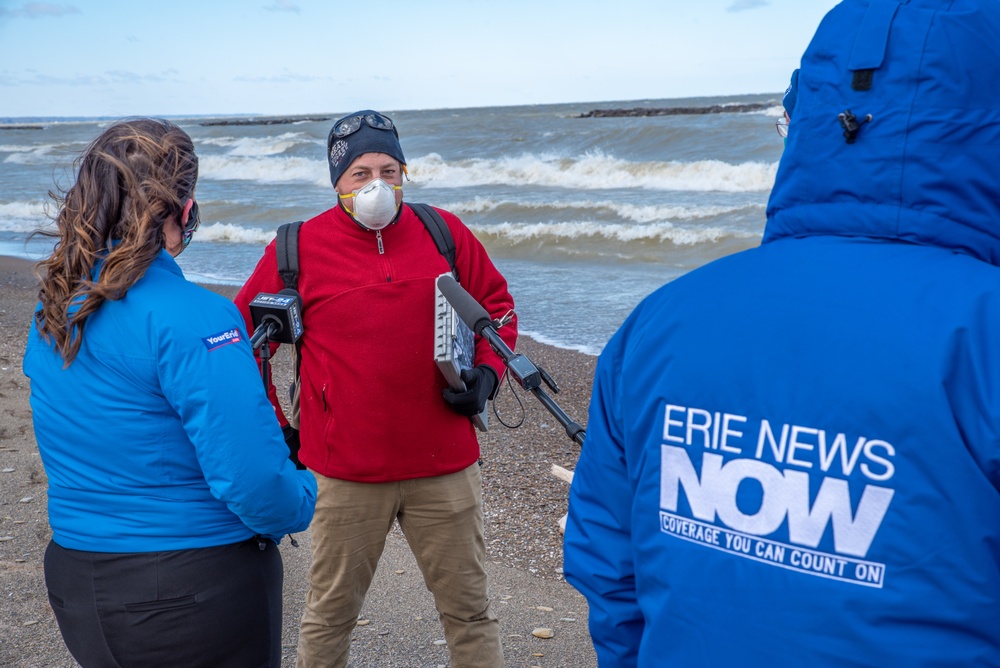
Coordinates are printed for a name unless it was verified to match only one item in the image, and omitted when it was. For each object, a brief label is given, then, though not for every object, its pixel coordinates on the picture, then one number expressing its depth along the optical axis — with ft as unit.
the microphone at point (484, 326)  7.66
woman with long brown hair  6.60
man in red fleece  9.70
